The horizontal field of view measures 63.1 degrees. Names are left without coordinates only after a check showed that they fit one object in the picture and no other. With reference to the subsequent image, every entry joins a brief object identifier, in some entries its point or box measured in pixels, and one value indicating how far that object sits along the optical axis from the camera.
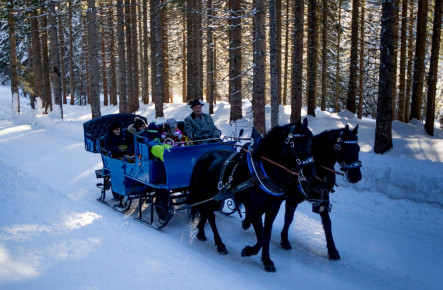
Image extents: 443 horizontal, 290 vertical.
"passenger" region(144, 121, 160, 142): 6.97
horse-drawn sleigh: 4.91
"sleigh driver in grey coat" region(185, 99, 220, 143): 6.99
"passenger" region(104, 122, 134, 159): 8.00
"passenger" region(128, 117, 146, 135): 7.87
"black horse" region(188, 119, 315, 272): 4.74
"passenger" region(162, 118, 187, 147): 6.84
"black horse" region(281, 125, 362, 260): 5.38
